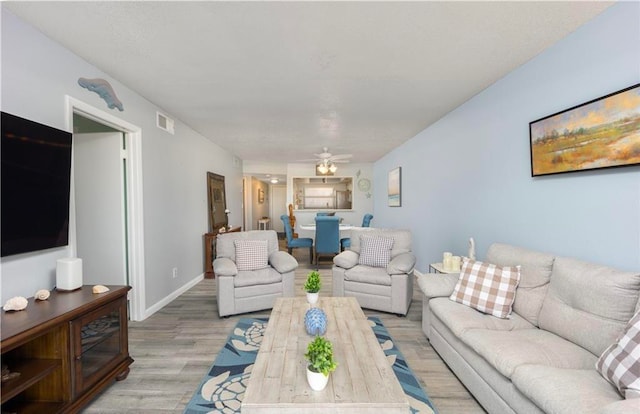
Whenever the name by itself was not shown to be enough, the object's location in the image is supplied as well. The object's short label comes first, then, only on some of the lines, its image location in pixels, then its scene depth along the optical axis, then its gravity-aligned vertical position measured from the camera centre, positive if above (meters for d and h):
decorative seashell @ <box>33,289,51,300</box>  1.77 -0.54
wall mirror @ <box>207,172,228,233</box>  5.01 +0.10
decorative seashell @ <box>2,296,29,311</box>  1.58 -0.53
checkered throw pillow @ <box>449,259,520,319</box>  2.09 -0.66
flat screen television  1.66 +0.15
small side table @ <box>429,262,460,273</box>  2.89 -0.69
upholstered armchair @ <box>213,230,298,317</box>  3.15 -0.78
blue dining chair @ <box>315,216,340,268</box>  5.34 -0.59
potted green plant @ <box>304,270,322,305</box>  2.40 -0.71
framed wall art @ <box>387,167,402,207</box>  5.75 +0.36
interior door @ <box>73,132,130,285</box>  2.98 +0.03
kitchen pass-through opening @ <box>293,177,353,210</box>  8.62 +0.38
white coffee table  1.25 -0.88
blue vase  1.87 -0.79
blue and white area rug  1.81 -1.27
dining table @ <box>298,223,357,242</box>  6.42 -0.56
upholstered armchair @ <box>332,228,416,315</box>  3.21 -0.80
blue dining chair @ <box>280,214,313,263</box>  5.90 -0.77
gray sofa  1.27 -0.83
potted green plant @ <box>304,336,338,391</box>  1.32 -0.76
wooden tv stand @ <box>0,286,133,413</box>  1.44 -0.85
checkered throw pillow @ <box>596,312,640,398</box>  1.18 -0.72
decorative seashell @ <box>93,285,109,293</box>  1.95 -0.56
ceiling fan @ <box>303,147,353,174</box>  5.79 +0.94
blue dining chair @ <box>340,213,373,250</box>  5.82 -0.74
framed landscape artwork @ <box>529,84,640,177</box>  1.64 +0.44
